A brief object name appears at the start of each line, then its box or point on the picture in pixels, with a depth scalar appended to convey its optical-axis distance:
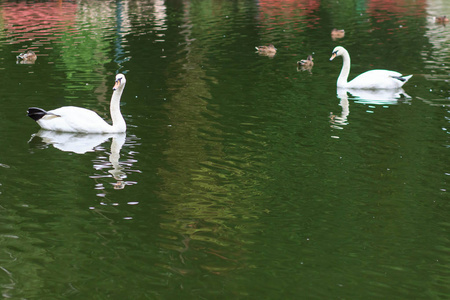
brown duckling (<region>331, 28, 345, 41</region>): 38.40
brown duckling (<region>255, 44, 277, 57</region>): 31.41
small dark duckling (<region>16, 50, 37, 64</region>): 28.73
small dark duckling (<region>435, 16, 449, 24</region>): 44.53
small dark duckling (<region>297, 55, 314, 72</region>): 27.91
